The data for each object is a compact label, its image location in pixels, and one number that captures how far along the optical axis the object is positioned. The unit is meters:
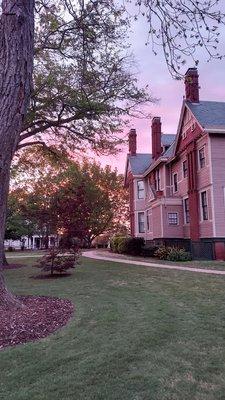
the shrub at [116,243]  32.06
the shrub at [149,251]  25.00
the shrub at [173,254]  21.14
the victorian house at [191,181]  21.47
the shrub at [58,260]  14.41
